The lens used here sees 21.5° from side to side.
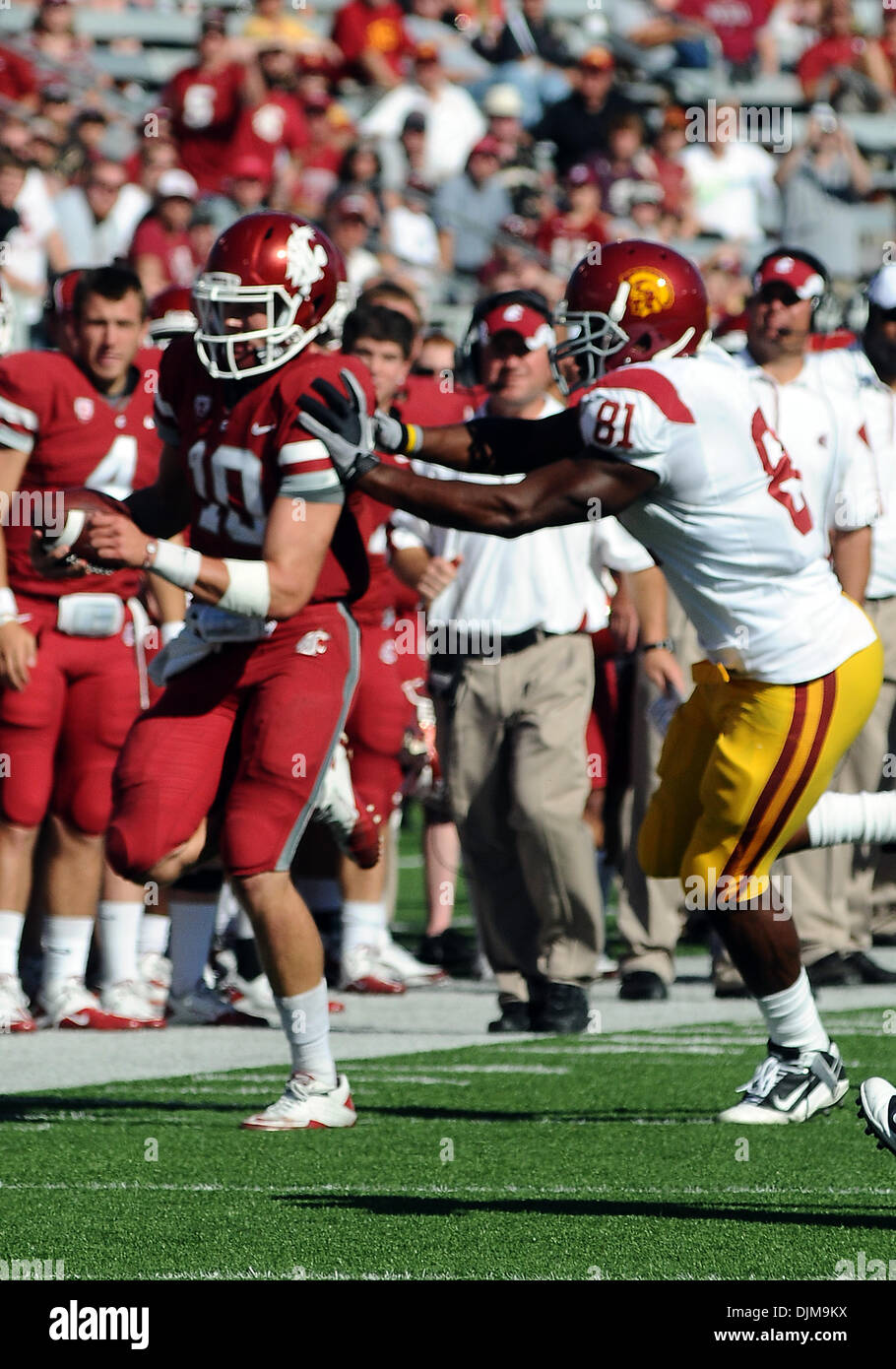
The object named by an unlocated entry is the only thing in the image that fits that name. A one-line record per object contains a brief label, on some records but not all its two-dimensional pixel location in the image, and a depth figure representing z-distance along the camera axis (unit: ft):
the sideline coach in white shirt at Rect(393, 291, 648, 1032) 22.07
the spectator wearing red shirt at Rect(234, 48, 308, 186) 47.06
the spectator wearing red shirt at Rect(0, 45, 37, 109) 47.47
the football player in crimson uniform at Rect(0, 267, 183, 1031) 22.12
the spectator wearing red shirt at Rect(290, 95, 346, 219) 45.57
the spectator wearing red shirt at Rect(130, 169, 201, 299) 38.45
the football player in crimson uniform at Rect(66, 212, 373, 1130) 16.43
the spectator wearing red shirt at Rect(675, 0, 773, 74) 60.23
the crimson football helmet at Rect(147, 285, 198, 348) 26.76
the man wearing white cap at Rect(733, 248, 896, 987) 22.49
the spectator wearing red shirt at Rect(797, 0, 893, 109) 59.31
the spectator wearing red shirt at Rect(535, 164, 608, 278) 47.24
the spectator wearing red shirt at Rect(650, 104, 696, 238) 51.55
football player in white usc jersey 15.25
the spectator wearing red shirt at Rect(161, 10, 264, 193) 47.39
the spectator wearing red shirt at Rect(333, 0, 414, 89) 53.11
